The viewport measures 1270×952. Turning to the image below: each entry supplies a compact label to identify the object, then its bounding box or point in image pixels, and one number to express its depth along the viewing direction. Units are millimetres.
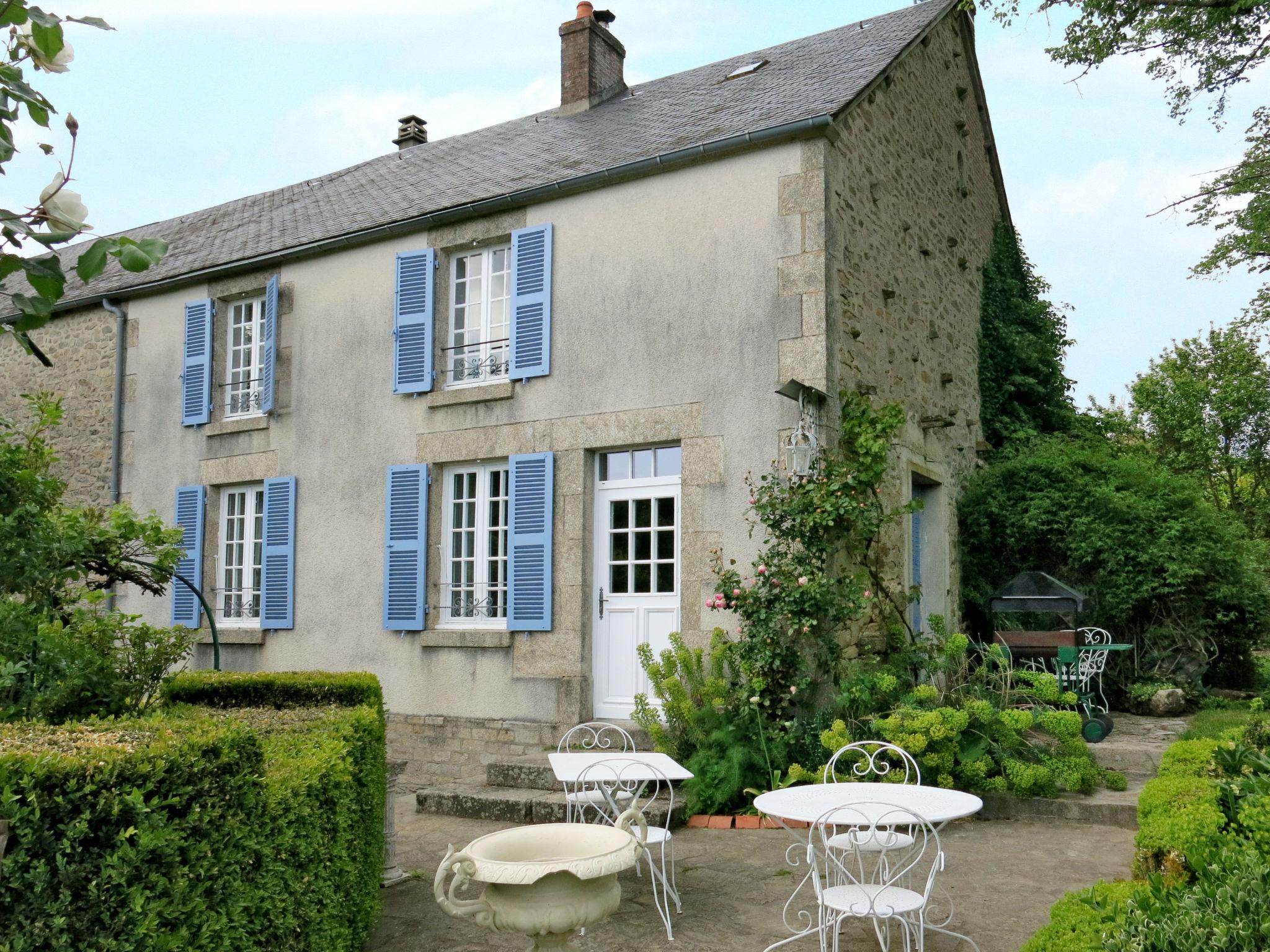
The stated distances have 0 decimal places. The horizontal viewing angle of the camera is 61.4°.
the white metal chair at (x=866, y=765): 6344
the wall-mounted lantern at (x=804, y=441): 7414
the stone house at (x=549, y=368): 7977
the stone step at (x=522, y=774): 7340
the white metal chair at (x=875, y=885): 3814
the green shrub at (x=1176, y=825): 3574
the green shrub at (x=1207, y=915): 2307
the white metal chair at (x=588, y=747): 5465
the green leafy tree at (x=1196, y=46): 9617
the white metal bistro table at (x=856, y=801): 3951
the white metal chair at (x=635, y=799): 4703
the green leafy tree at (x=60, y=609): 4672
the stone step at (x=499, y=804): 6742
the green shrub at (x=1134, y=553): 9625
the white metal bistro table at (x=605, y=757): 4980
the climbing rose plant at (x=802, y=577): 7090
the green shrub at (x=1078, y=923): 2793
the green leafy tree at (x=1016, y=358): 11609
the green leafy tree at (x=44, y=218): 1900
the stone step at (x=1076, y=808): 6355
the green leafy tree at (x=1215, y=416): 20188
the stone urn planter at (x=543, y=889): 3127
